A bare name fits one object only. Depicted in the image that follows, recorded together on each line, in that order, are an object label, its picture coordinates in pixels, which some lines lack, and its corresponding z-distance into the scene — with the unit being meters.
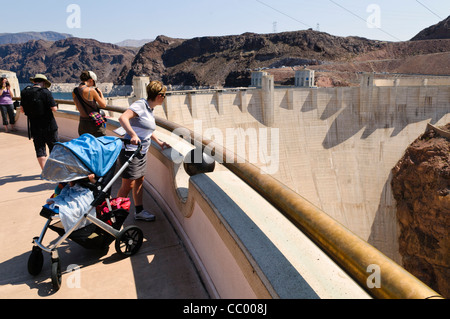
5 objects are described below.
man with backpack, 4.66
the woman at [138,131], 3.44
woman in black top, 4.64
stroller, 2.75
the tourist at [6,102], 9.18
